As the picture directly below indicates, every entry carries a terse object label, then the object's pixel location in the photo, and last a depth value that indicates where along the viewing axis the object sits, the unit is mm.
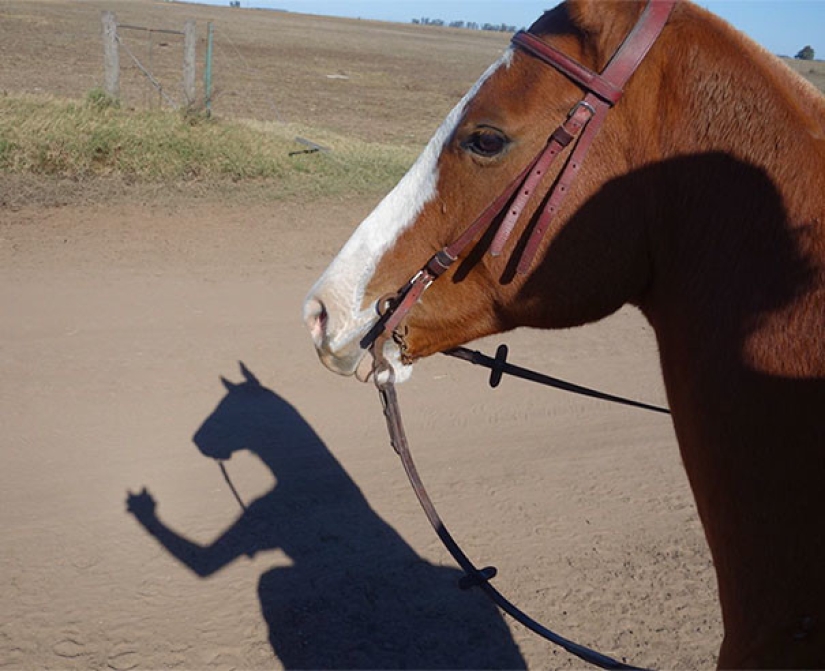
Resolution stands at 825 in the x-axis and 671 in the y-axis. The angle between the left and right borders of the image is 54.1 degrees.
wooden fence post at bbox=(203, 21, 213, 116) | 13633
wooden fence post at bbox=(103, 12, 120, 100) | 12812
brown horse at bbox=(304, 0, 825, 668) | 1613
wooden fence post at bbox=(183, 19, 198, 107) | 13211
